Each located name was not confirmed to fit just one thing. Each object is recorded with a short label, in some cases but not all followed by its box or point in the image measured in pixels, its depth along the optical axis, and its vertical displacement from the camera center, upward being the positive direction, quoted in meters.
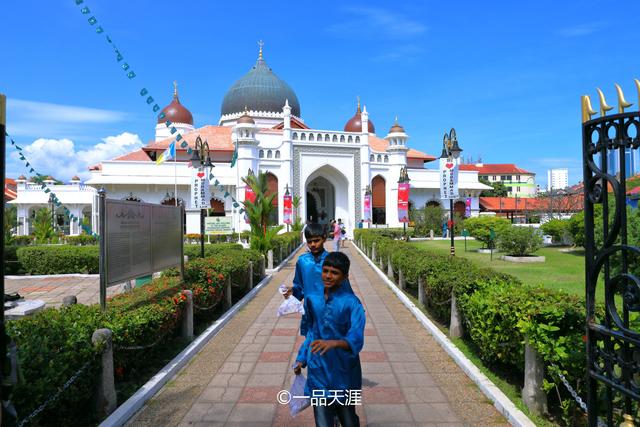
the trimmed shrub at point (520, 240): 16.73 -0.77
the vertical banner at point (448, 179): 14.36 +1.22
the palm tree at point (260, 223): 15.48 -0.03
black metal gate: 2.31 -0.17
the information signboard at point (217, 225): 18.72 -0.09
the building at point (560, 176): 125.19 +11.00
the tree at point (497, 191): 59.91 +3.42
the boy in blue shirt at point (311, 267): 4.03 -0.39
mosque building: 33.97 +3.81
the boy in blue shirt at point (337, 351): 2.92 -0.80
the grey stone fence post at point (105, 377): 4.14 -1.33
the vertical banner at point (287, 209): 28.50 +0.76
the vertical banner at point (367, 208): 34.19 +0.90
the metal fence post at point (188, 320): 6.66 -1.35
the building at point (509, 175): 82.38 +7.73
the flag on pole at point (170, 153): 27.27 +4.05
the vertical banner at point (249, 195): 18.68 +1.11
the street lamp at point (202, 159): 13.72 +1.88
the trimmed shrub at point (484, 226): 20.42 -0.32
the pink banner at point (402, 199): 24.84 +1.09
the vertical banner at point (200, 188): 16.77 +1.23
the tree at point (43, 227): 22.92 -0.09
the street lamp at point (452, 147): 14.16 +2.14
